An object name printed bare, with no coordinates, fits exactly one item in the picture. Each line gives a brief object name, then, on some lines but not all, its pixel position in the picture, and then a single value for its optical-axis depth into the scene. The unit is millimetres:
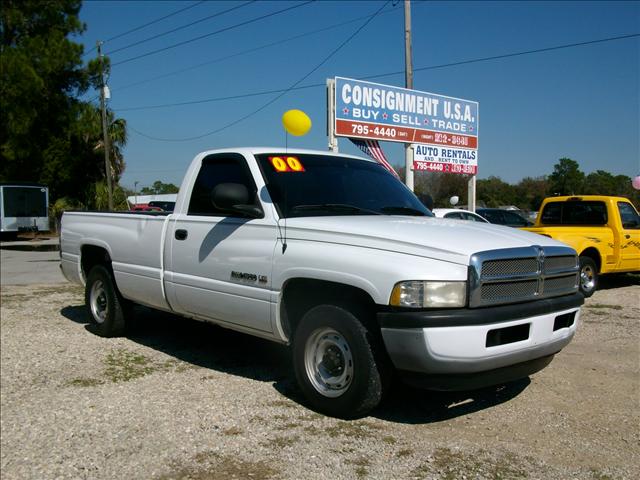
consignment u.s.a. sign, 14758
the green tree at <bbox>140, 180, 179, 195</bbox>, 105638
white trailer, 28719
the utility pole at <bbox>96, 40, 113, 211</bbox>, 29938
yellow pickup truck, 10211
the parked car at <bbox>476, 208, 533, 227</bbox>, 18625
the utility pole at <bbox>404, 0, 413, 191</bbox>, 18106
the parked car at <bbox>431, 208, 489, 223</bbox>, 14180
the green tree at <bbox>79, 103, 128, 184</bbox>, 33094
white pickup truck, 3688
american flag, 15375
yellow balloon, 5176
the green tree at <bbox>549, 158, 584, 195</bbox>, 78744
